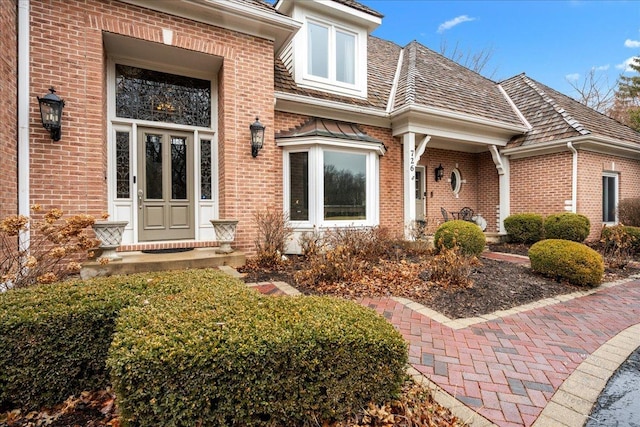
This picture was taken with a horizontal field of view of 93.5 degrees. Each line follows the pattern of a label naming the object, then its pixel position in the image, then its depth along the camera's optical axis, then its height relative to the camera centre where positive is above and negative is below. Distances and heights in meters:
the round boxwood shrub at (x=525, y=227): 9.19 -0.54
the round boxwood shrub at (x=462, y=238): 6.70 -0.62
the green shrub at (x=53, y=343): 2.05 -0.94
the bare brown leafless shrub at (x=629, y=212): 9.55 -0.07
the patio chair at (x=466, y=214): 10.67 -0.14
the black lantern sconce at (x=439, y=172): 10.51 +1.33
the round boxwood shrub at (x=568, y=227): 8.30 -0.47
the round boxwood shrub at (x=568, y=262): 5.18 -0.94
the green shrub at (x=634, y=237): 8.40 -0.77
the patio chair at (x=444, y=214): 10.14 -0.13
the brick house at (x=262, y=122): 4.75 +1.96
